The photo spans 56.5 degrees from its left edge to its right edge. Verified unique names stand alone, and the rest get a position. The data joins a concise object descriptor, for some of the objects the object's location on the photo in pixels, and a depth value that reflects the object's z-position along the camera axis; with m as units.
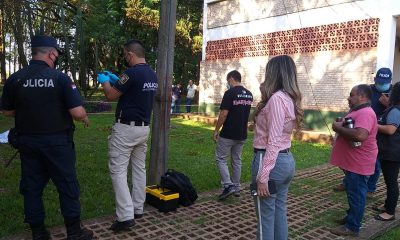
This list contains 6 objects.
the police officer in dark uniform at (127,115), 4.14
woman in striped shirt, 2.98
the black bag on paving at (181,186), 5.02
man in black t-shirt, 5.48
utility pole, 5.18
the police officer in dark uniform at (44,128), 3.52
